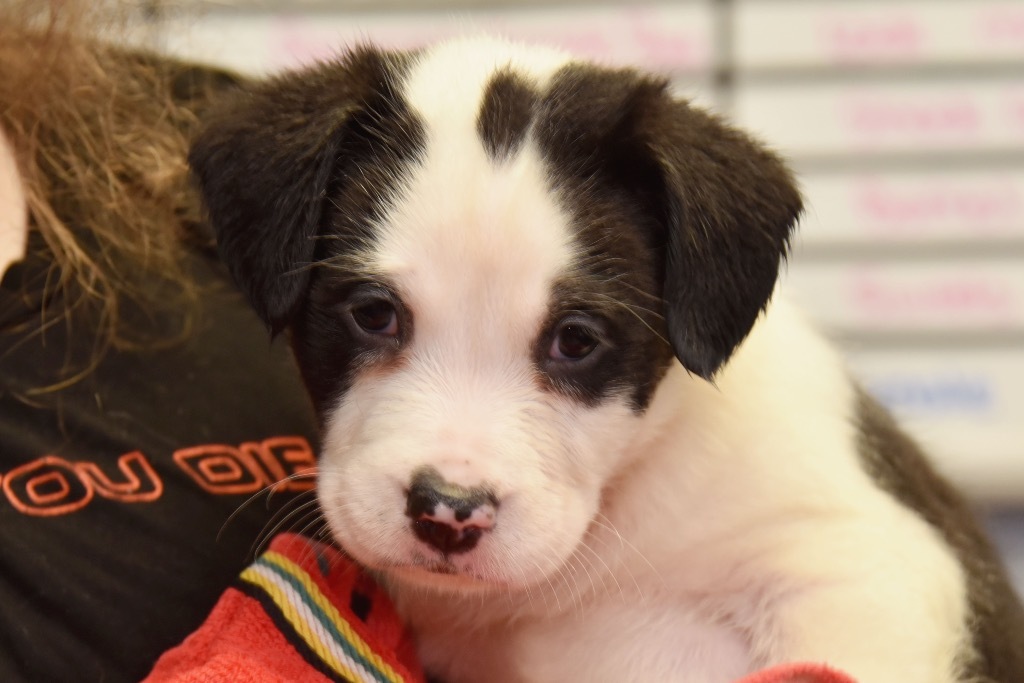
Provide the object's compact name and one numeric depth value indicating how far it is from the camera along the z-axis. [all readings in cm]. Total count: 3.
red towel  53
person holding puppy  56
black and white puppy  55
